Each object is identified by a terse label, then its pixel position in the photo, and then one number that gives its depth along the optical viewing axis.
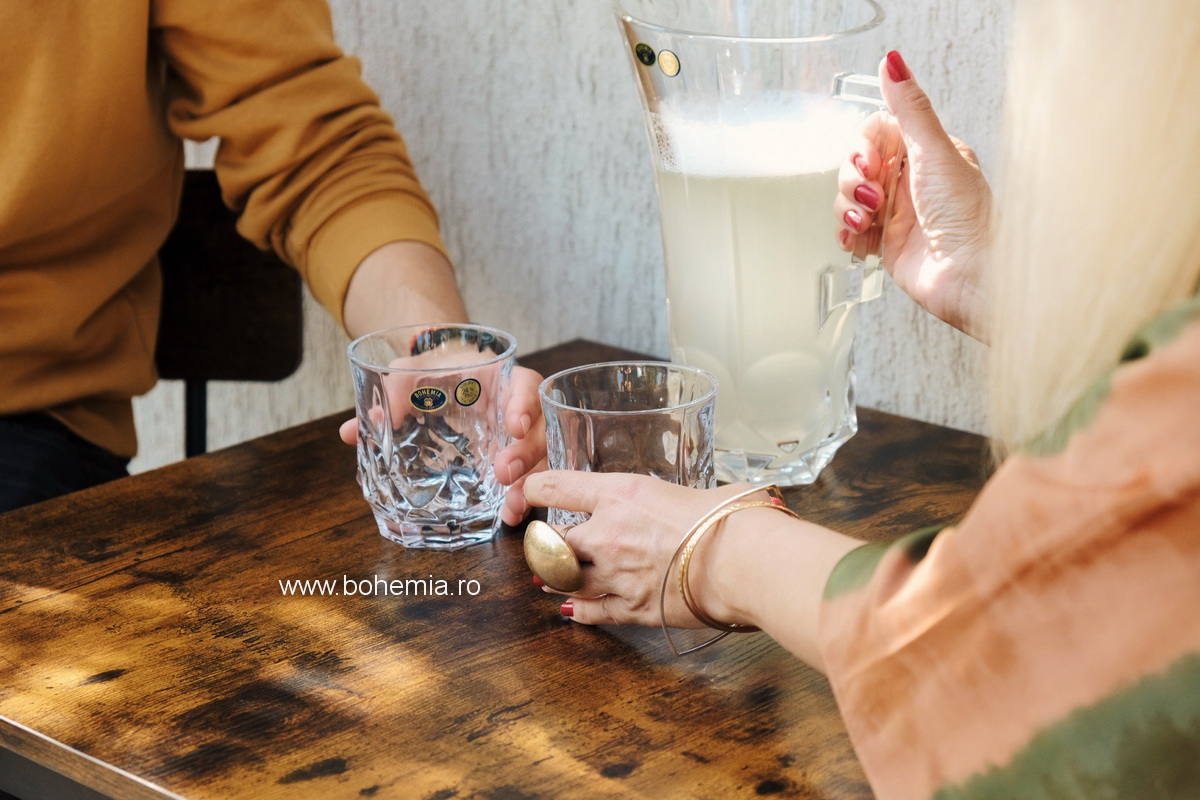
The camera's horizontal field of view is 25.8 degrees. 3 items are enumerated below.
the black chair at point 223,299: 1.69
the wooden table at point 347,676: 1.10
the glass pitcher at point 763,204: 1.30
